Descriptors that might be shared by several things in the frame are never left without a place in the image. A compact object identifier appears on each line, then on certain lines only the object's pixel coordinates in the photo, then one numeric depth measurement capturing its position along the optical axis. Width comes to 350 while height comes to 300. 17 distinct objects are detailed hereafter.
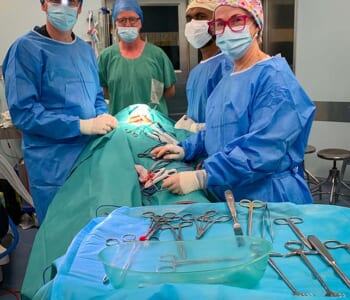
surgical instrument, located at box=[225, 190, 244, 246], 0.83
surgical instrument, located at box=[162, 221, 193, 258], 0.98
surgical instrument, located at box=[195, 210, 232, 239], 1.01
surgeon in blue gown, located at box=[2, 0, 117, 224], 1.91
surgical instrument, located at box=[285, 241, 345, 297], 0.70
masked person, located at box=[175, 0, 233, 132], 2.18
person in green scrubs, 2.93
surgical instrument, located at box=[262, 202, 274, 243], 0.97
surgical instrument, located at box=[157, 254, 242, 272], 0.76
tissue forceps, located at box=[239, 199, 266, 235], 1.08
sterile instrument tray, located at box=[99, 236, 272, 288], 0.72
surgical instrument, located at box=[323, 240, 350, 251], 0.88
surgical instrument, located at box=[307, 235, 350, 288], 0.76
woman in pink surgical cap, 1.37
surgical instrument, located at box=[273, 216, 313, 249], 0.96
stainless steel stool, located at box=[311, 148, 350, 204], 3.19
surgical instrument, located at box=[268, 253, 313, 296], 0.71
